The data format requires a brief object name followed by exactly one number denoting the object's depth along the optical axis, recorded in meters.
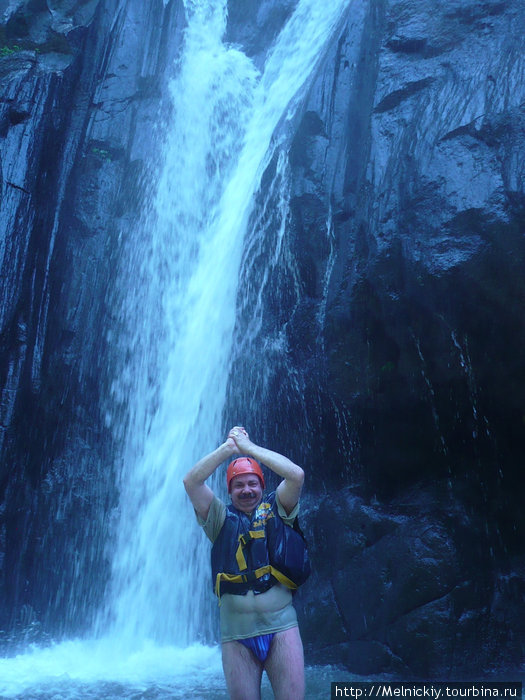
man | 3.28
